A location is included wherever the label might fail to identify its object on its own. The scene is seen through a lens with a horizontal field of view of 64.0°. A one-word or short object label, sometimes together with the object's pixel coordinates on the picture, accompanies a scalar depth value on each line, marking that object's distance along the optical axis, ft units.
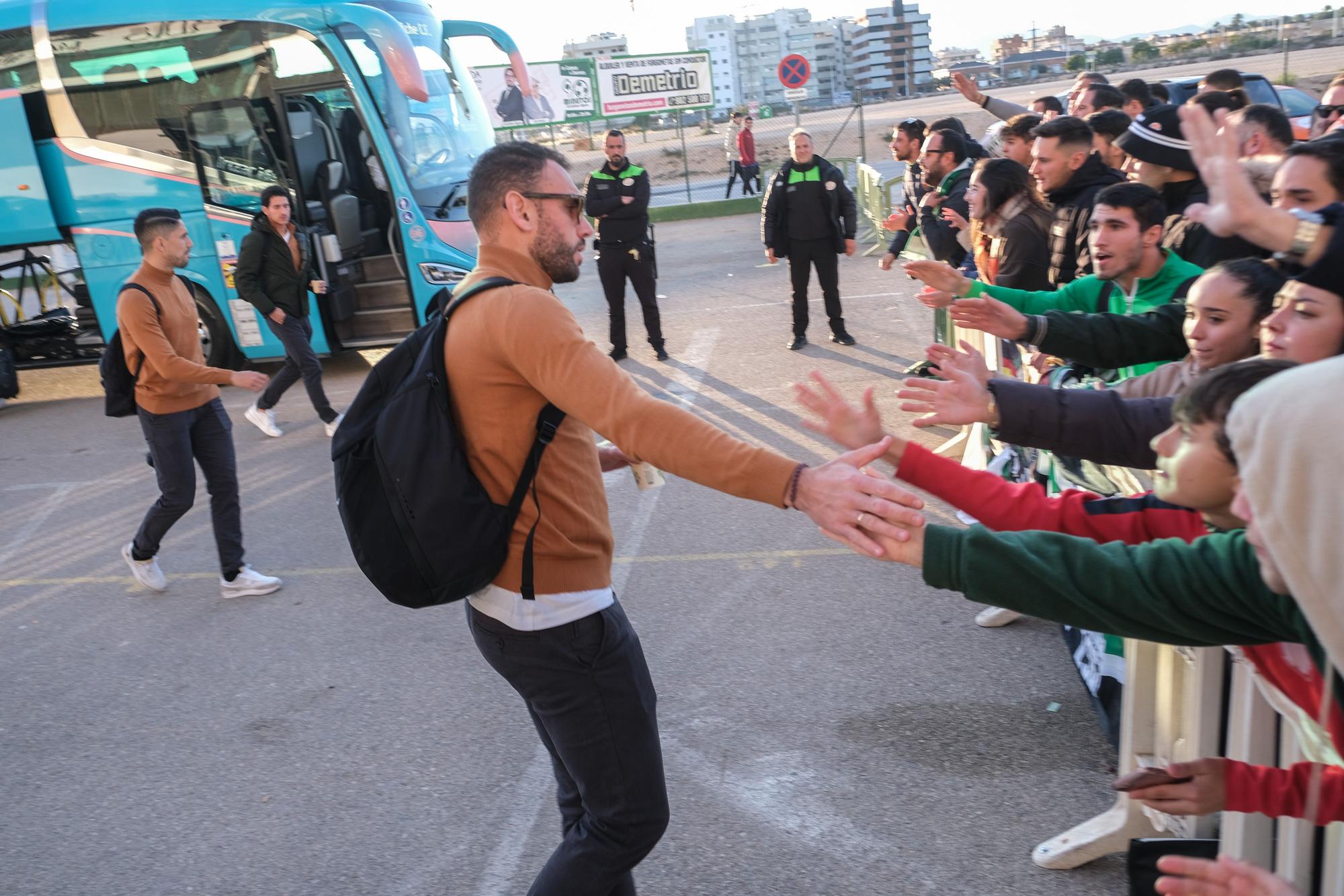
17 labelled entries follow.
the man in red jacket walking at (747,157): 75.72
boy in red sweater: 6.38
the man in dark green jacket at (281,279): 28.27
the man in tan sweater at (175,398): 17.57
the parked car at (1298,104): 41.84
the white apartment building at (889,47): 472.44
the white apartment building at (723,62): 396.16
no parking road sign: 71.15
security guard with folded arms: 33.04
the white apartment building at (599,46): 455.22
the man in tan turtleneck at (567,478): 7.51
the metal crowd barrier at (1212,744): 7.34
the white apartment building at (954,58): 578.25
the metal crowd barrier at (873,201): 51.09
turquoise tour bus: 34.27
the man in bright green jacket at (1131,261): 13.62
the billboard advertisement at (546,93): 95.81
